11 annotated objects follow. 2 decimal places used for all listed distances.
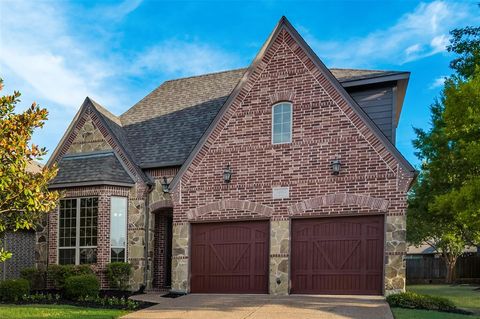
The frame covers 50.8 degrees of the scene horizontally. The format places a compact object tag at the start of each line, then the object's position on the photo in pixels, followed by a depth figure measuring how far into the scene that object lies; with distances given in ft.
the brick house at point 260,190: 45.39
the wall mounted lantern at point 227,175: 50.34
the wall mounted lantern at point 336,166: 46.01
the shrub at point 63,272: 53.21
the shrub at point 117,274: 53.42
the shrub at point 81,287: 48.26
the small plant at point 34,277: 55.21
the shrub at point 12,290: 47.91
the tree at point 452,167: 45.55
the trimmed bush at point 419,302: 39.37
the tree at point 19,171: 31.17
